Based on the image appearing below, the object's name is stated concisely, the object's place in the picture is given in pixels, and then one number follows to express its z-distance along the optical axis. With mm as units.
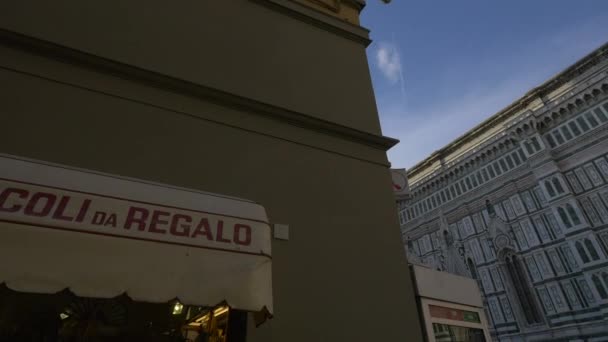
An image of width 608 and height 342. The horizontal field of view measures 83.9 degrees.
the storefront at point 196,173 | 2141
